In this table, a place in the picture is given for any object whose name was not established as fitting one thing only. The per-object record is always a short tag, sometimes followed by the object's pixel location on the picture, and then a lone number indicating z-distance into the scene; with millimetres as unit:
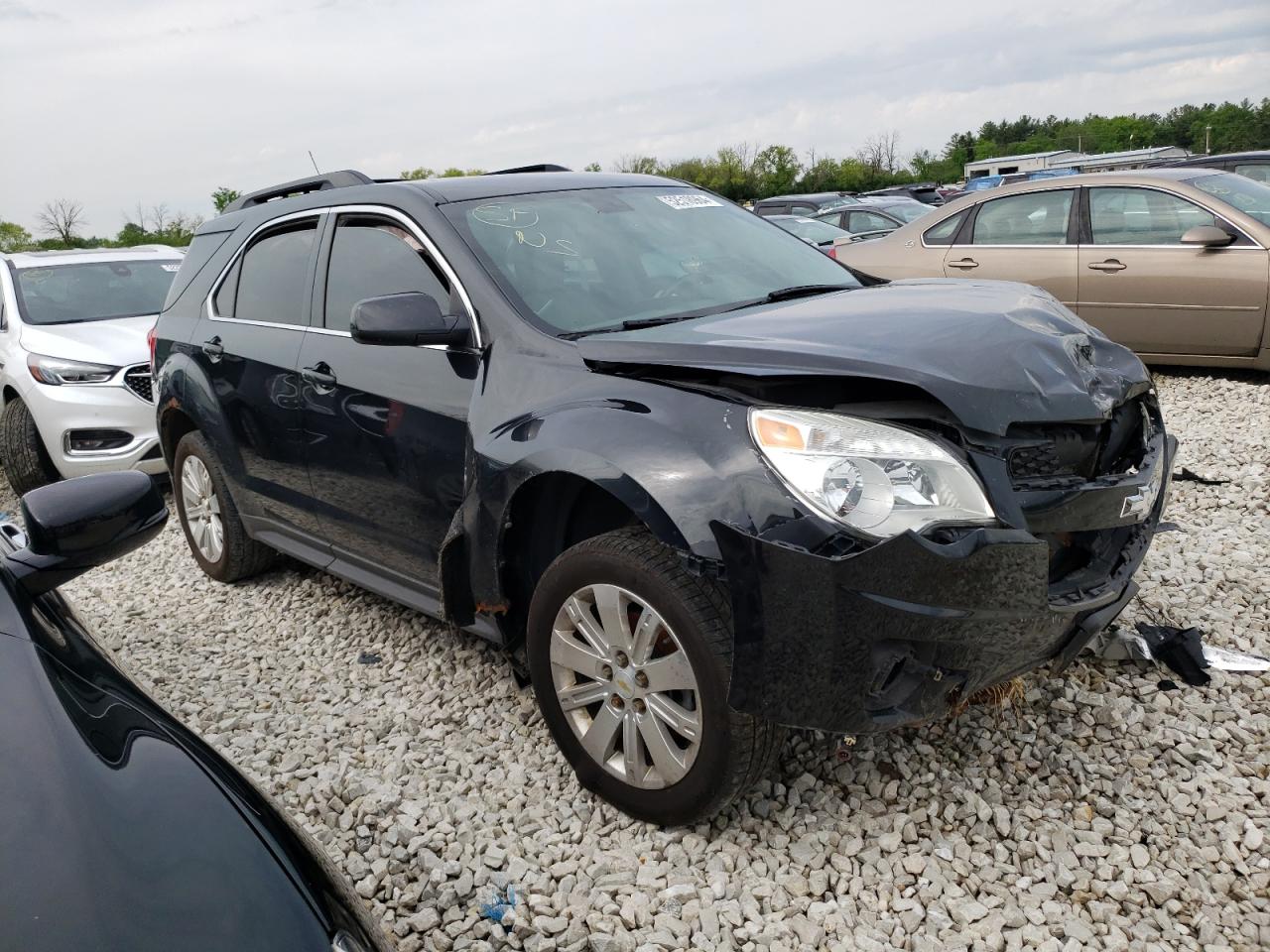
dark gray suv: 2311
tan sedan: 6969
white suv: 6767
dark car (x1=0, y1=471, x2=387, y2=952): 1366
